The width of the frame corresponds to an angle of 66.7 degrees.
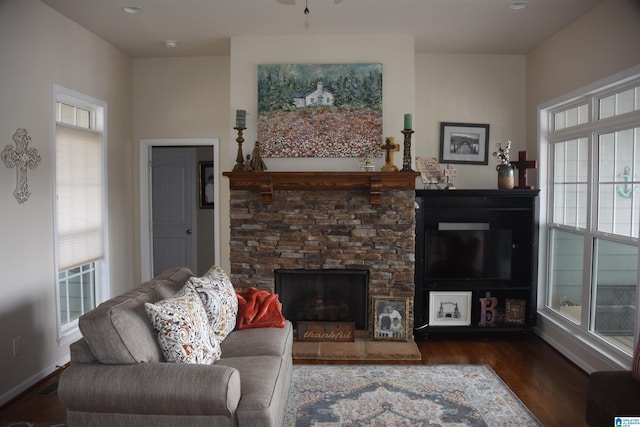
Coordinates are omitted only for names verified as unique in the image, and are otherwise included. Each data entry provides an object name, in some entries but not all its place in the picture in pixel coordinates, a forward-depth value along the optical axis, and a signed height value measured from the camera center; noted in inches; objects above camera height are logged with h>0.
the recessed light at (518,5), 142.7 +55.5
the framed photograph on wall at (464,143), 196.4 +20.0
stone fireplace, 176.2 -15.5
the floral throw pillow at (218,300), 115.0 -26.5
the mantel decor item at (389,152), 169.0 +14.3
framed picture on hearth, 177.0 -45.5
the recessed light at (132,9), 147.4 +55.8
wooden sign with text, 176.4 -50.7
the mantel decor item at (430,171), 191.3 +8.4
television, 185.5 -23.1
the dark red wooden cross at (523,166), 179.7 +9.7
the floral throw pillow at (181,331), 93.0 -27.3
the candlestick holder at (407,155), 170.7 +13.1
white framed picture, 181.3 -42.5
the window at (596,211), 135.2 -5.7
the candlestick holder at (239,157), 172.7 +12.5
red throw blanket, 130.2 -32.5
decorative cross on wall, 128.3 +8.8
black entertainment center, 180.7 -28.4
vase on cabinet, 180.5 +5.7
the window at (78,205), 154.8 -4.6
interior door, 250.8 -4.1
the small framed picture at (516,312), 183.0 -45.0
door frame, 202.8 -1.8
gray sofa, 84.7 -34.3
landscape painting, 176.2 +30.1
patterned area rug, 117.1 -54.7
